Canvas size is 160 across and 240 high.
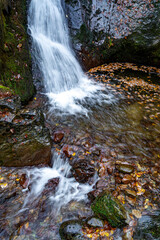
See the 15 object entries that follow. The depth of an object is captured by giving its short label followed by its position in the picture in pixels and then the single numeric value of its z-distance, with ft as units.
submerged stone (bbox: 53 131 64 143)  14.19
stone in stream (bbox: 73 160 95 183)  11.77
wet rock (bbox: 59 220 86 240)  8.19
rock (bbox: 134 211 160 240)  7.23
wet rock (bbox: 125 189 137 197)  10.11
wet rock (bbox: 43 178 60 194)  11.23
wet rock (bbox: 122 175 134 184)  10.89
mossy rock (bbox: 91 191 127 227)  8.41
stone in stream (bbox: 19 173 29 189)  11.03
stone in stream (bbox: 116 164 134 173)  11.49
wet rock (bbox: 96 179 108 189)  10.99
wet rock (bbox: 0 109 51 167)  11.10
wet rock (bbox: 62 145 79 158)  13.08
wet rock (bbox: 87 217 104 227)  8.63
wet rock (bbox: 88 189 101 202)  10.48
